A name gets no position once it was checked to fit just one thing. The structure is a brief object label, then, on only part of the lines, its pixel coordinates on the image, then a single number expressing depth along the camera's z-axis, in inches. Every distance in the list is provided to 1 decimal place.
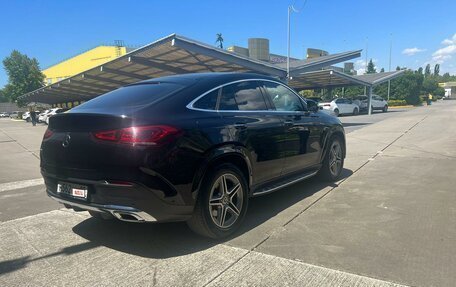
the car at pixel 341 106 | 1208.0
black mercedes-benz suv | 131.6
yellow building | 2960.1
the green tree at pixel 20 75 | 3100.4
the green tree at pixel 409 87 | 2231.8
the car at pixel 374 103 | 1372.0
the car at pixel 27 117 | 1982.5
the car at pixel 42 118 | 1534.0
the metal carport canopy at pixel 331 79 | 1159.7
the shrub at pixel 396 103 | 2075.5
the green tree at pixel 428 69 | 7239.2
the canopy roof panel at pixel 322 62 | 876.6
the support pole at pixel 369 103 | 1298.6
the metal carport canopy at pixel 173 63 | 688.9
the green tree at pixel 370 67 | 3722.9
